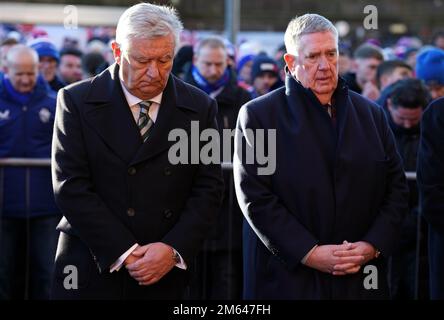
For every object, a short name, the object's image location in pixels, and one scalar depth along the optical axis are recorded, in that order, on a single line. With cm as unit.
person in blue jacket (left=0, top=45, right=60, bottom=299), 1485
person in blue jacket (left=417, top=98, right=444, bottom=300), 1074
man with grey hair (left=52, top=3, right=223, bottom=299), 940
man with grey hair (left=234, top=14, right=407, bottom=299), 960
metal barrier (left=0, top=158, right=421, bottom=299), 1397
